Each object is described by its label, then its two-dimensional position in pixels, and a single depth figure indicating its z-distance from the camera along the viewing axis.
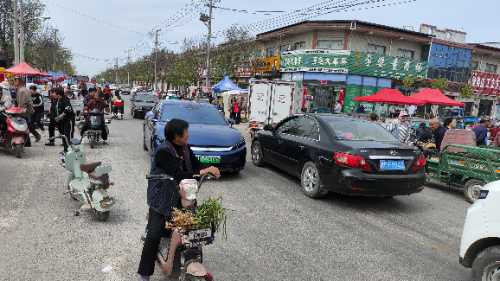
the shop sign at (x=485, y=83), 33.19
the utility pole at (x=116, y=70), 121.91
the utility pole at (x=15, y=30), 23.47
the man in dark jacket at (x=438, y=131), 9.94
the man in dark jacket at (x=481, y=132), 11.37
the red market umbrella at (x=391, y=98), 17.38
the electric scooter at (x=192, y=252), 3.12
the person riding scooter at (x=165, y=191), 3.27
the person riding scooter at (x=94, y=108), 11.02
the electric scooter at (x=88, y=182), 5.16
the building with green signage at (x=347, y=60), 26.81
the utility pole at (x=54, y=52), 55.72
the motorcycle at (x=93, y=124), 10.98
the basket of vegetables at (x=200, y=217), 3.06
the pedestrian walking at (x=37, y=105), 12.22
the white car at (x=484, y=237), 3.46
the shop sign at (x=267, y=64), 30.22
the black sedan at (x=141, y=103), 22.38
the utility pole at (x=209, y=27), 30.55
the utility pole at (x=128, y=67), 101.44
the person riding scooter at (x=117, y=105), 21.14
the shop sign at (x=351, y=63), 26.58
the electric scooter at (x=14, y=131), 8.78
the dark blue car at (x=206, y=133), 7.75
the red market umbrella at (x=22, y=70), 21.00
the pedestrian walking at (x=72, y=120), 10.35
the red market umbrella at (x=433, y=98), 17.41
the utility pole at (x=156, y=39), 56.53
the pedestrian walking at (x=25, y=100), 10.57
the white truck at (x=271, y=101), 17.58
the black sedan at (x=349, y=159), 6.26
